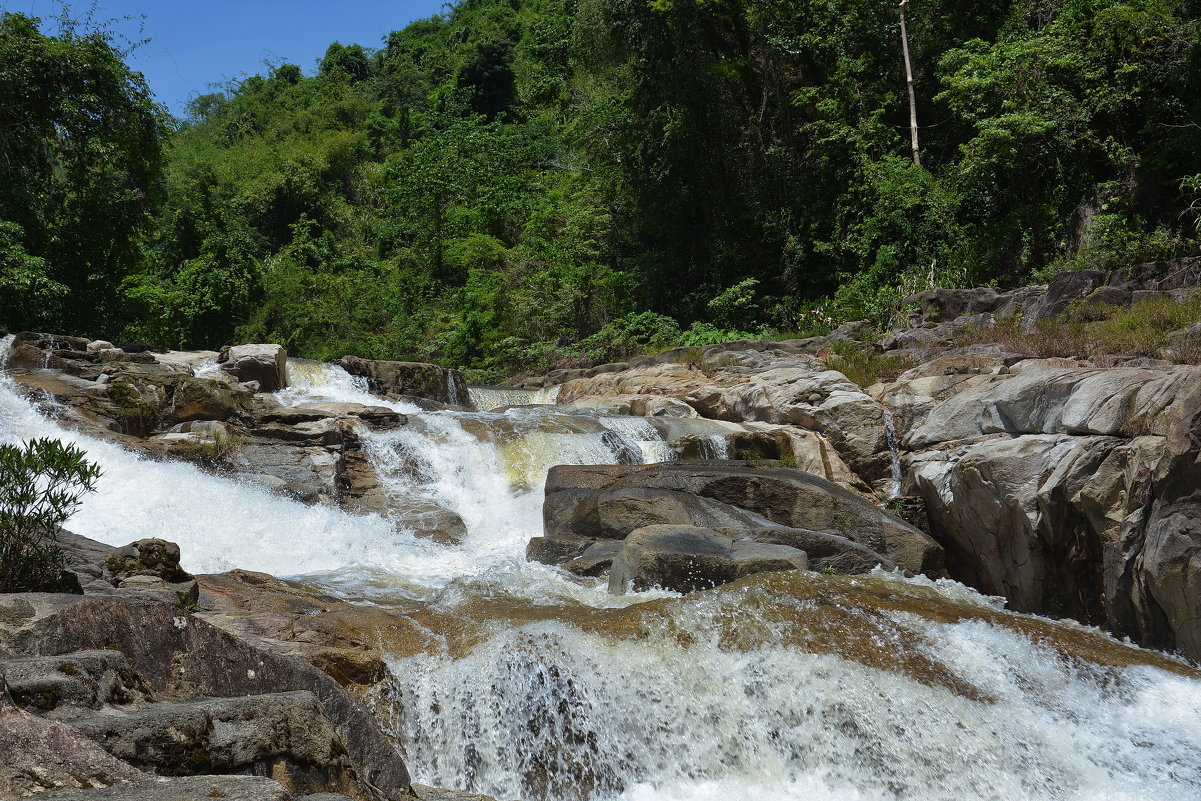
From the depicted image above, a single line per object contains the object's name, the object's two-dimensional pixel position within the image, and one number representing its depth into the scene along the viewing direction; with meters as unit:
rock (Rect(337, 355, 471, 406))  16.70
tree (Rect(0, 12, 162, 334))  17.77
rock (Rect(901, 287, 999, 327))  15.03
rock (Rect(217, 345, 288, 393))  14.73
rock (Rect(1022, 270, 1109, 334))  12.74
